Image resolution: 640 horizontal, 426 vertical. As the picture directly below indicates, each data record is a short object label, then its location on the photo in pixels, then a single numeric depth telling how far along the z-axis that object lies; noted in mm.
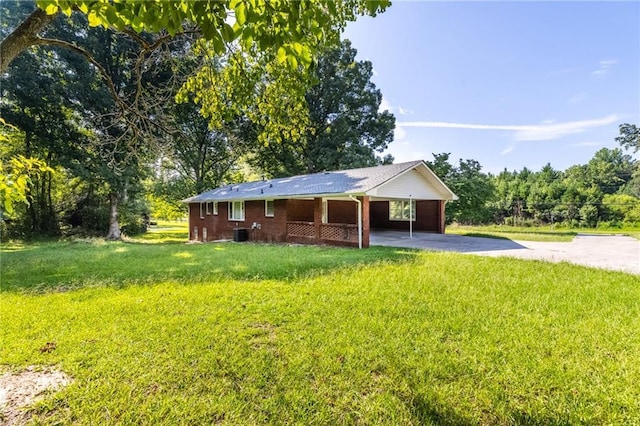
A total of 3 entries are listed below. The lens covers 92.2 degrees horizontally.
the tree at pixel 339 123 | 27359
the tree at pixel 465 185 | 21781
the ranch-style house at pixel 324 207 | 13422
